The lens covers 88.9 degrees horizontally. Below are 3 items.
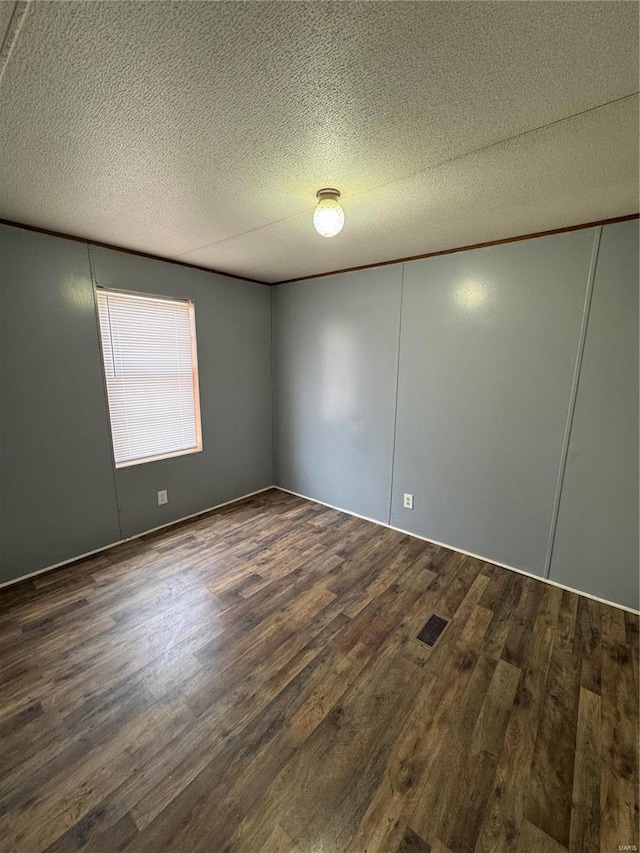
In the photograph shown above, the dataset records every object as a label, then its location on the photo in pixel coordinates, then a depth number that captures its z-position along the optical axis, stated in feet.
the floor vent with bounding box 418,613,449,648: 6.03
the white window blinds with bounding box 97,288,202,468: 8.66
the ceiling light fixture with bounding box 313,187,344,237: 5.16
